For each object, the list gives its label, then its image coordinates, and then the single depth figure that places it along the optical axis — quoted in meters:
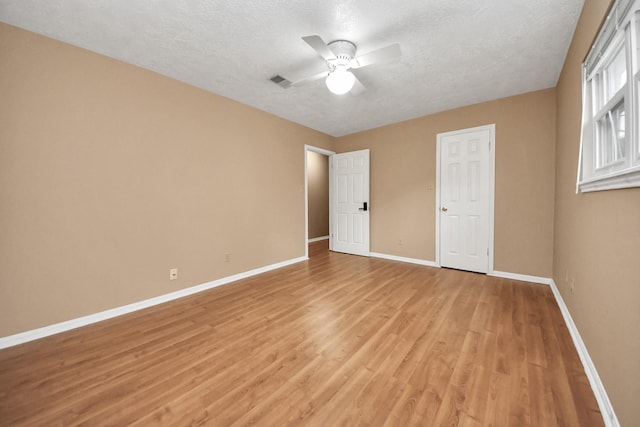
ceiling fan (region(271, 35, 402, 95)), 2.11
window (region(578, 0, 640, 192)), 1.15
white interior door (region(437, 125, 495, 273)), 3.70
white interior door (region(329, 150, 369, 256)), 5.02
